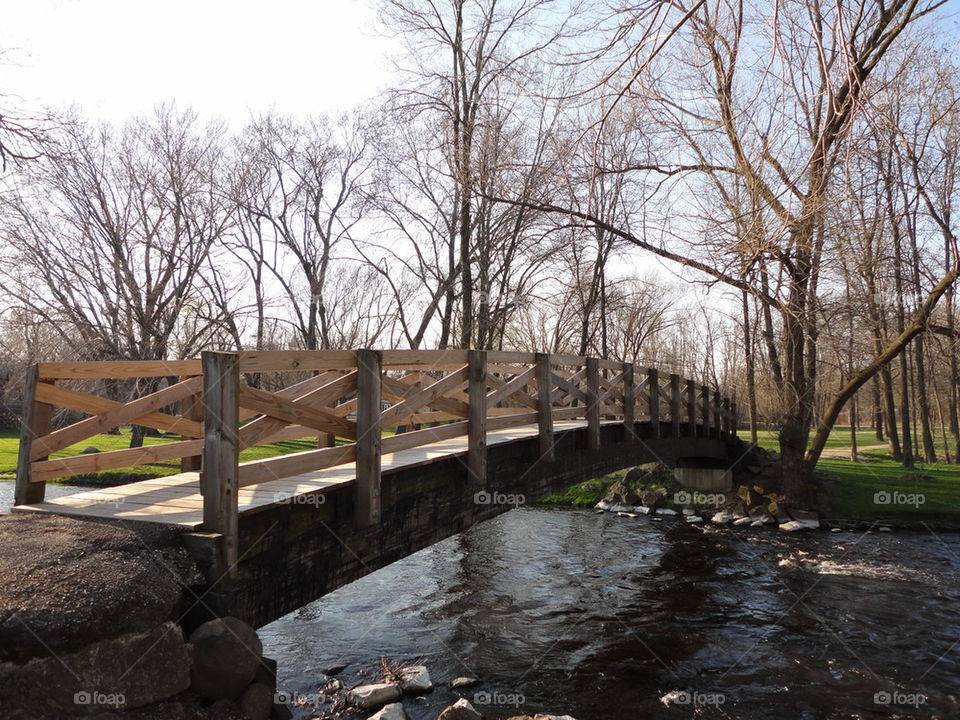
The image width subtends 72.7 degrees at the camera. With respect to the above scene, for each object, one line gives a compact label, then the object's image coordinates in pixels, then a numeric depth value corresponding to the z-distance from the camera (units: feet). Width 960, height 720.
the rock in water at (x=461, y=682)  22.25
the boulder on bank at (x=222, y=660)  12.16
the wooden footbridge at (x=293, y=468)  13.75
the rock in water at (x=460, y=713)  18.72
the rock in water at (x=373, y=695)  20.47
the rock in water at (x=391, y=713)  19.07
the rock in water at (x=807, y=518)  50.49
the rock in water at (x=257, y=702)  12.43
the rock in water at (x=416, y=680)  21.67
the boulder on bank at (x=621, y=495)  60.64
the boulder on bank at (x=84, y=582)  10.40
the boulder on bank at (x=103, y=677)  10.16
